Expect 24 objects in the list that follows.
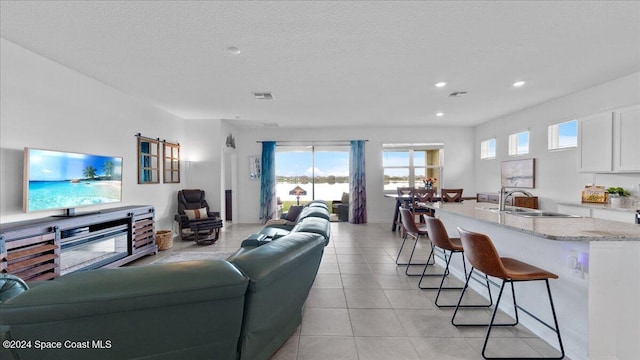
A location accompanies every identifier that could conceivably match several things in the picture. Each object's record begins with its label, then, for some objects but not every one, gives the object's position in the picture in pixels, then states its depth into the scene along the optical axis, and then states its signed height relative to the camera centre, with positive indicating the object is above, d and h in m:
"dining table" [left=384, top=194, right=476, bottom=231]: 5.79 -0.54
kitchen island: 1.72 -0.68
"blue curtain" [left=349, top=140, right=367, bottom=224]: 7.47 -0.23
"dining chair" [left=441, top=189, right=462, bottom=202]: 5.21 -0.36
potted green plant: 3.64 -0.21
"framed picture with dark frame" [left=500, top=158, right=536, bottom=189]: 5.42 +0.11
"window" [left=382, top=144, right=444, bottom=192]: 7.70 +0.37
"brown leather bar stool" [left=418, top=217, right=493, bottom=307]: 2.68 -0.61
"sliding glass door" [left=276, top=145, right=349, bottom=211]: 7.75 +0.21
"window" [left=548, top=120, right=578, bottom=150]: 4.62 +0.76
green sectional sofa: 1.01 -0.55
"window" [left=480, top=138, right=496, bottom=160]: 6.81 +0.75
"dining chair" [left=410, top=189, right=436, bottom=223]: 5.61 -0.45
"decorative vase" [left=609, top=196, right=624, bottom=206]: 3.63 -0.29
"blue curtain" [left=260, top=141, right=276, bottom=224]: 7.39 -0.16
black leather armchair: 5.20 -0.80
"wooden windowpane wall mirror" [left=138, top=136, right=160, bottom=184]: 4.78 +0.29
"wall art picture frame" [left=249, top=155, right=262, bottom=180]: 7.53 +0.30
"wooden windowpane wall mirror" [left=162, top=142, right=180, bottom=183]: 5.53 +0.29
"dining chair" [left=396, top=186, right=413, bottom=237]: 6.07 -0.57
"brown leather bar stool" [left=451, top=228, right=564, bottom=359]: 1.83 -0.62
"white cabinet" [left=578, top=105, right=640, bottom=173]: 3.47 +0.51
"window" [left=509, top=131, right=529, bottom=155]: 5.71 +0.76
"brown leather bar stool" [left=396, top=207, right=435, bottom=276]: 3.47 -0.62
